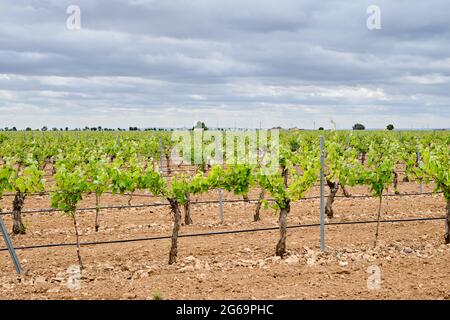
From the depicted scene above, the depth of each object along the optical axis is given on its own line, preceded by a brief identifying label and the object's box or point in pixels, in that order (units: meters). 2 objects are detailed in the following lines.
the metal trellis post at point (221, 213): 13.35
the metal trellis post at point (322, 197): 10.03
